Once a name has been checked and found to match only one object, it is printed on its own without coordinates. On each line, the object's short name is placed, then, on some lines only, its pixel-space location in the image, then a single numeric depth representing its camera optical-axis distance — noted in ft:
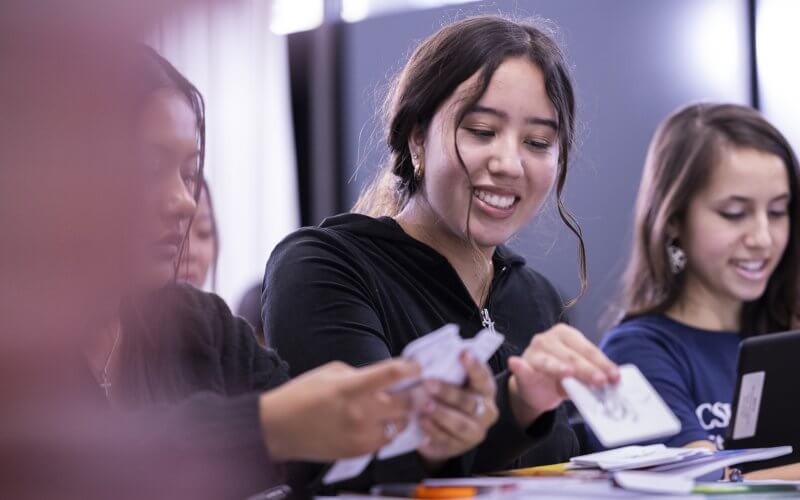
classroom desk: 5.26
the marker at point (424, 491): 5.29
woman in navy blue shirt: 7.93
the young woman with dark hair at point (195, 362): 3.58
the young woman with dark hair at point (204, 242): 7.76
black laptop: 6.39
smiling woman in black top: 6.36
